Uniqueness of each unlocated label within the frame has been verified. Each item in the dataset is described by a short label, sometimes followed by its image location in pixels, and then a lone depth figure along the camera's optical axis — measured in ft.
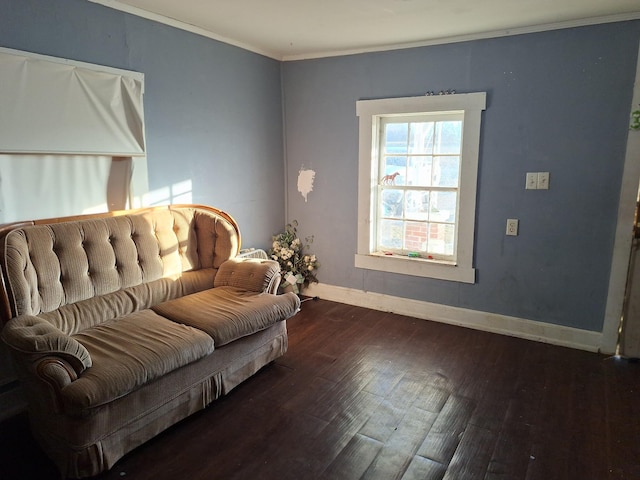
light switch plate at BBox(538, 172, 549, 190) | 9.77
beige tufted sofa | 5.73
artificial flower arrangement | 13.08
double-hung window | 10.72
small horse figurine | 12.03
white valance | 6.91
